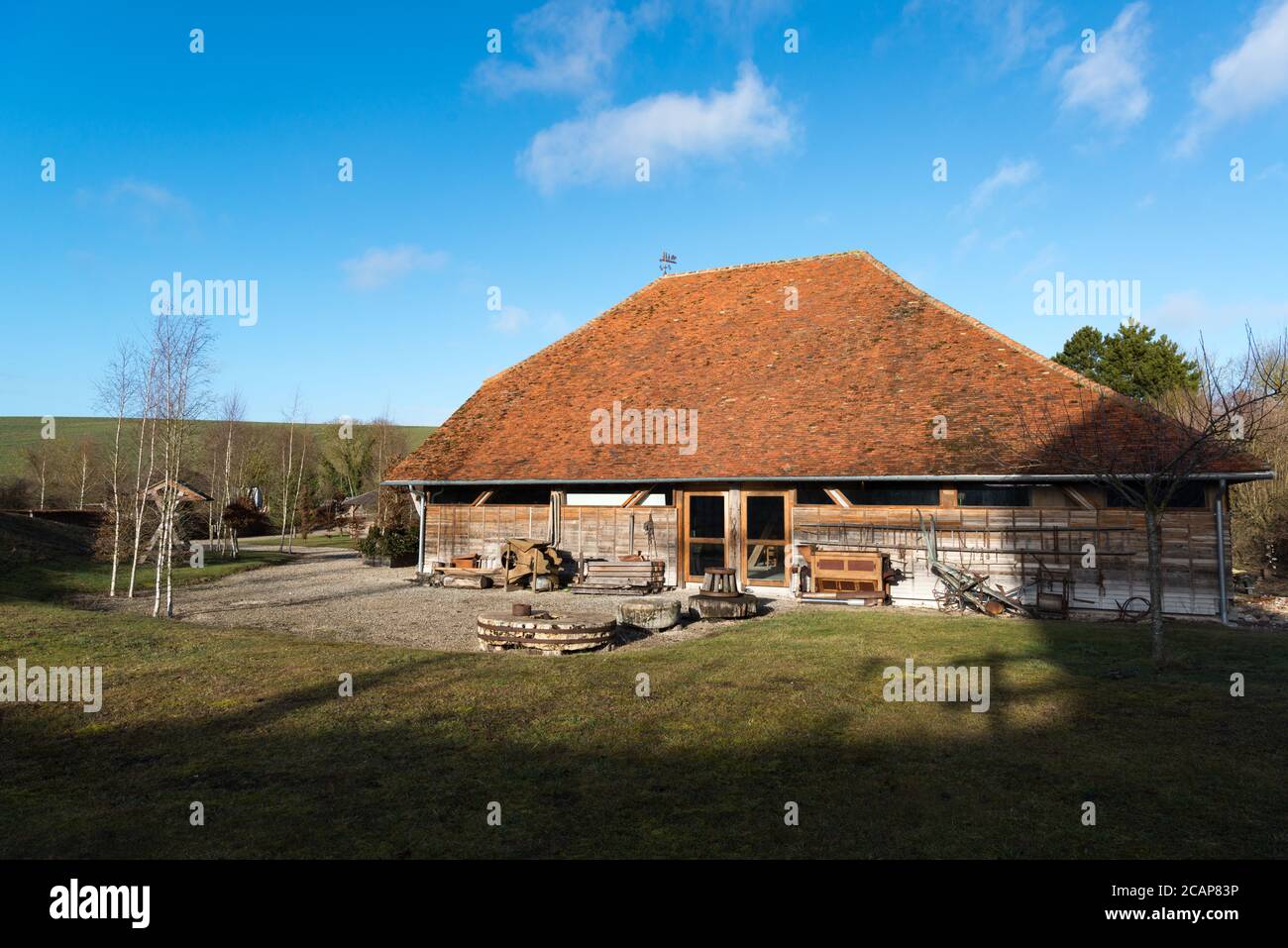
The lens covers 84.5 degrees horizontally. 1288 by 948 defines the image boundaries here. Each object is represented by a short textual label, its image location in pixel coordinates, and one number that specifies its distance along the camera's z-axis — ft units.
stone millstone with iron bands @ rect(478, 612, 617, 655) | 38.27
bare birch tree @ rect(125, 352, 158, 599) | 51.83
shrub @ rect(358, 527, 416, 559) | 86.84
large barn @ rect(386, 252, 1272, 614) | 48.47
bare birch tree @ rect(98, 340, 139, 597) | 55.77
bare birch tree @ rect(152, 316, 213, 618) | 50.72
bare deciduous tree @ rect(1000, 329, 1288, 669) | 35.47
